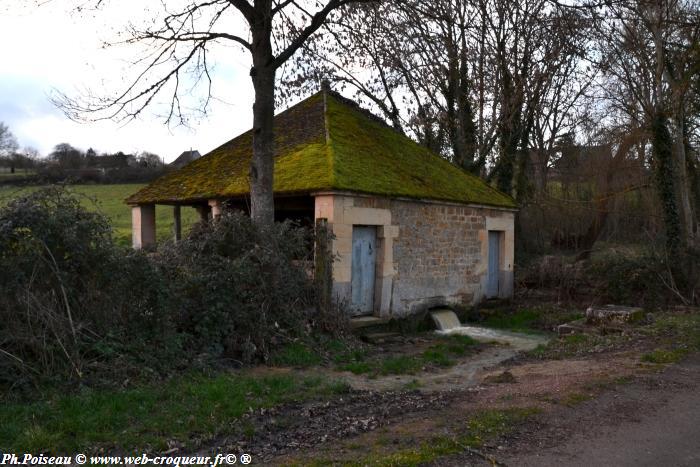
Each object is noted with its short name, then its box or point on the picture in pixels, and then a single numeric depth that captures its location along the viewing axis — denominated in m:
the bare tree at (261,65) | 9.68
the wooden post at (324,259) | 10.06
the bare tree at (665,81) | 15.12
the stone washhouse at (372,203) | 10.85
